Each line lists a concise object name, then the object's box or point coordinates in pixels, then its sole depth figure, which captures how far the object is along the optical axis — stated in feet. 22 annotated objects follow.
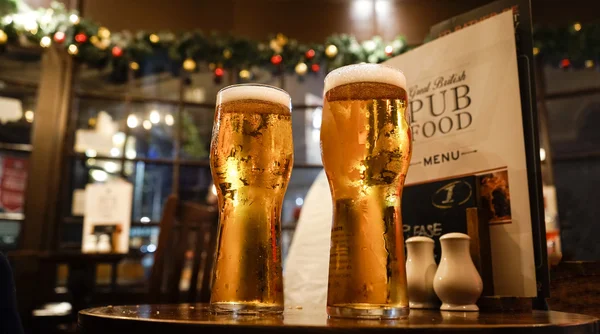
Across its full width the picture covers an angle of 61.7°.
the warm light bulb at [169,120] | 13.71
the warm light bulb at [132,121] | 13.29
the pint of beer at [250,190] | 1.88
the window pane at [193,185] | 13.44
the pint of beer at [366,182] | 1.70
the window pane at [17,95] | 12.31
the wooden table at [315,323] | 1.24
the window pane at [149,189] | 12.94
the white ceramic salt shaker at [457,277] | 2.26
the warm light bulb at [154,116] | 13.58
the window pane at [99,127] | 12.89
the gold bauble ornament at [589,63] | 12.27
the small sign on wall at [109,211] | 12.23
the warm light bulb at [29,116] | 12.68
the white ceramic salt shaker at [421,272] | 2.56
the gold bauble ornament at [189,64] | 13.33
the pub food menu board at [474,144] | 2.57
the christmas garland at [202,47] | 12.03
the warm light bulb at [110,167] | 12.82
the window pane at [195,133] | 13.61
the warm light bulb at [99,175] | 12.76
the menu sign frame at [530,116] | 2.48
